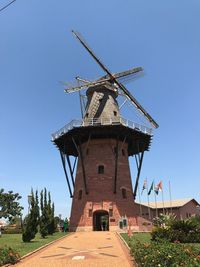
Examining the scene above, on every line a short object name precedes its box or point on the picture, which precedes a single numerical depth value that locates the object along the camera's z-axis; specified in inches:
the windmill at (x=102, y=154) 851.5
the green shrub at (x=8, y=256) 299.0
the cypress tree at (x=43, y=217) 654.1
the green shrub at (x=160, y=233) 471.5
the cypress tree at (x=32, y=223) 532.8
